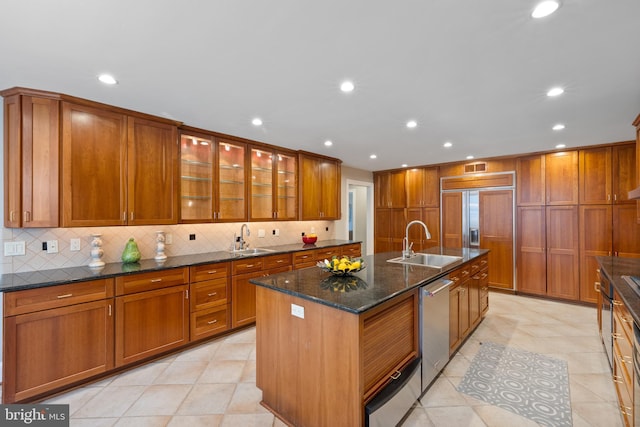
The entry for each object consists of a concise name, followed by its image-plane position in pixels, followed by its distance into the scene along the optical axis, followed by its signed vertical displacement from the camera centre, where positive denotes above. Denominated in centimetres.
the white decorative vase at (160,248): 309 -34
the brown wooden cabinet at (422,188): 568 +58
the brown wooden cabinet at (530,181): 459 +57
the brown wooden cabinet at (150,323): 248 -99
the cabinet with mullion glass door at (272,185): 404 +48
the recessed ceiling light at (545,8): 137 +103
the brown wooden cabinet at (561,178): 435 +59
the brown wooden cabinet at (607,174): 398 +60
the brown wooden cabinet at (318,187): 463 +51
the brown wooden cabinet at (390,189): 616 +59
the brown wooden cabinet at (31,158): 230 +49
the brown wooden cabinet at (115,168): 247 +47
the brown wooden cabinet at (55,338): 200 -93
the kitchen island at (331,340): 159 -79
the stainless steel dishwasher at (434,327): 212 -89
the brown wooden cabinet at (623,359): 166 -95
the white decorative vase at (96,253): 269 -34
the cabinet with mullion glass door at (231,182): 364 +46
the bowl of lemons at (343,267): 219 -39
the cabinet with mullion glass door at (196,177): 331 +48
